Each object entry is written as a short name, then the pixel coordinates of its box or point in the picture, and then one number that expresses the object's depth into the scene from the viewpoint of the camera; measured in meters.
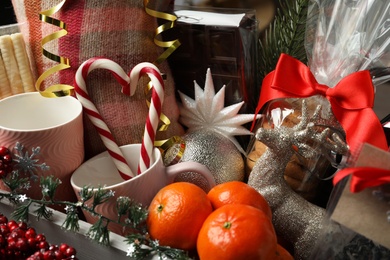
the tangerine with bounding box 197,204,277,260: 0.55
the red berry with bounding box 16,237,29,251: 0.59
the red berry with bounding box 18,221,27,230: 0.63
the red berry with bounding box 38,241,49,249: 0.59
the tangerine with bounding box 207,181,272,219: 0.65
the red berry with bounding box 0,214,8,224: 0.65
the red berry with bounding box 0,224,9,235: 0.61
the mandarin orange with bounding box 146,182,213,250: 0.61
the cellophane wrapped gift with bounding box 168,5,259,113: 0.85
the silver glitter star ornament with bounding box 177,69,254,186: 0.81
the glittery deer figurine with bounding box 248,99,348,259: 0.70
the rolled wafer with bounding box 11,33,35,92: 0.83
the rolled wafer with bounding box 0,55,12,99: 0.83
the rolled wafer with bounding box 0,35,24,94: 0.82
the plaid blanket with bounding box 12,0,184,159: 0.79
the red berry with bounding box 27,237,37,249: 0.60
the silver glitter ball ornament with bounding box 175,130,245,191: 0.81
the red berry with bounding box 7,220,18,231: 0.62
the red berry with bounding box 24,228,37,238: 0.61
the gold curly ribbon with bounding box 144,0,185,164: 0.82
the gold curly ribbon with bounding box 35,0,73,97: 0.79
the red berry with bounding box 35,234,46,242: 0.60
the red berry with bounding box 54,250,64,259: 0.58
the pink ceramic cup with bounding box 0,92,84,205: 0.71
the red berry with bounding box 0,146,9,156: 0.70
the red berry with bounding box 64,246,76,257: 0.58
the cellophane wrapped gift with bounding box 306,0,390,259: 0.50
